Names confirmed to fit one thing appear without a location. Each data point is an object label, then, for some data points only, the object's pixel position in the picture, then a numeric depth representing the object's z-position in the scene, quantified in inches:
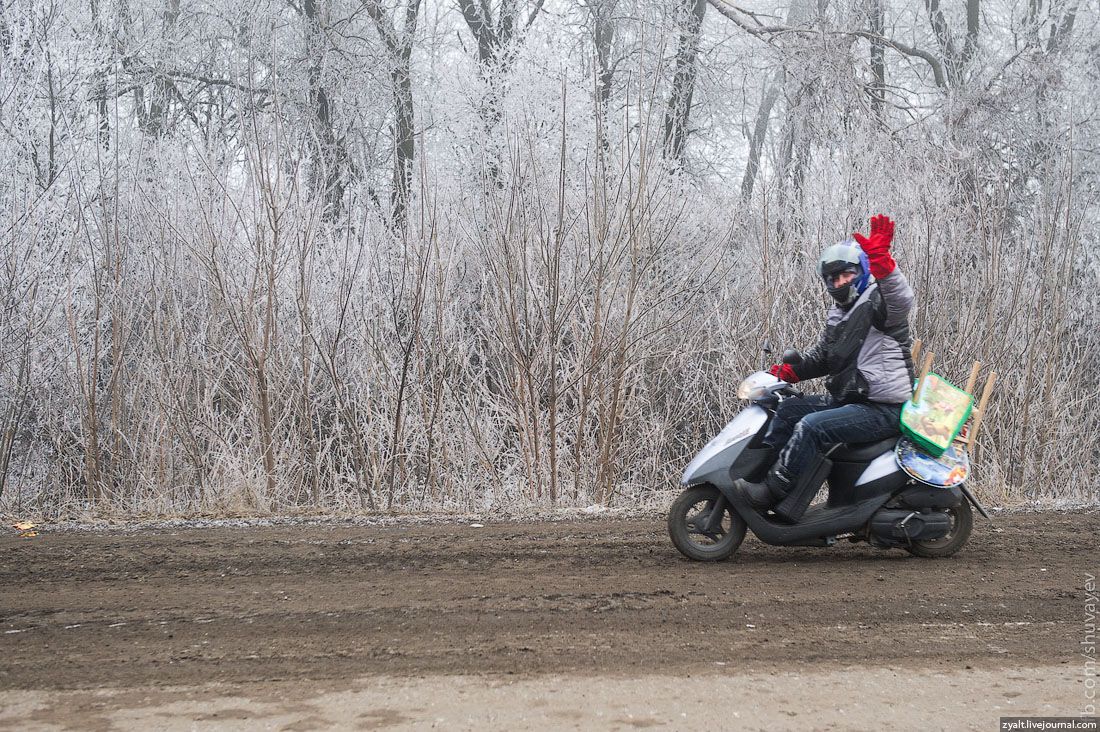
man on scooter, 416.2
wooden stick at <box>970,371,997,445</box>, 449.1
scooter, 426.6
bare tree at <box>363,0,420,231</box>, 1432.1
